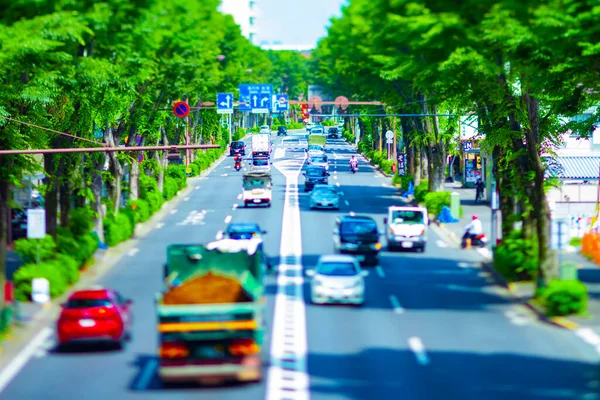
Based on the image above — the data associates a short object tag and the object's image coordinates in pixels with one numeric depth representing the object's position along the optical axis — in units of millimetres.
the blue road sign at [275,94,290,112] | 120069
